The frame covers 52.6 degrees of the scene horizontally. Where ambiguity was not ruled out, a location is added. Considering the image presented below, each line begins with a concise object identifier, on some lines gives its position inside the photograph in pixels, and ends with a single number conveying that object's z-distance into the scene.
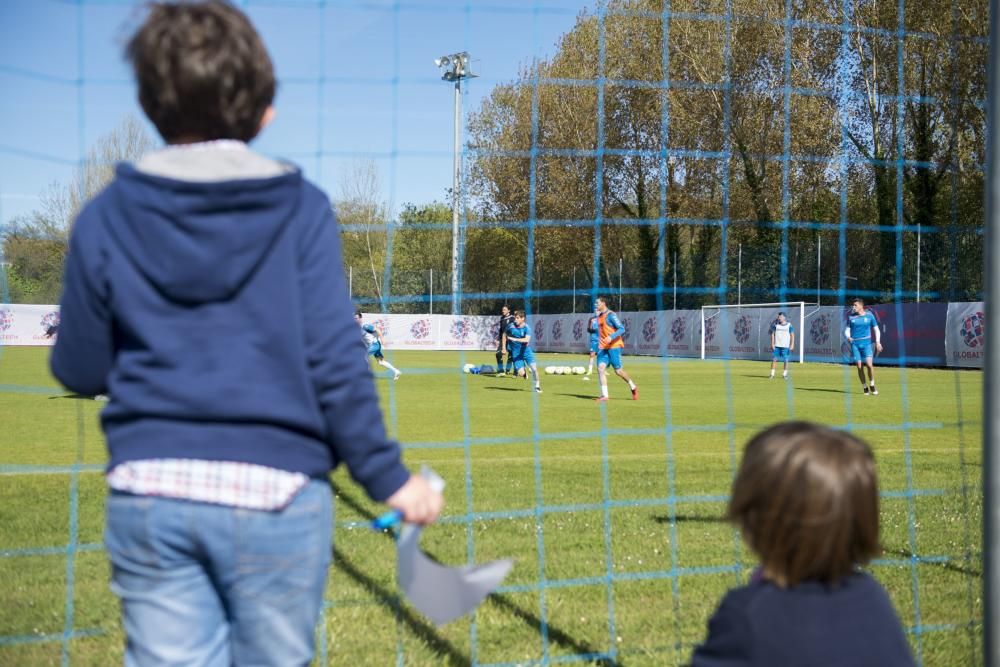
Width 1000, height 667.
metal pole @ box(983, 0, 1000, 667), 2.31
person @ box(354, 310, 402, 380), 20.10
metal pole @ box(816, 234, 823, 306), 22.14
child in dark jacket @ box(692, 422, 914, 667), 1.65
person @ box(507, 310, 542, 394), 17.62
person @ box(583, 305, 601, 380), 18.55
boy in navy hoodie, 1.64
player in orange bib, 16.27
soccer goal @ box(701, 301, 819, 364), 28.27
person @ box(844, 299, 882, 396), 17.53
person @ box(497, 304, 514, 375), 19.68
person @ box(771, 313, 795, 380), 21.17
